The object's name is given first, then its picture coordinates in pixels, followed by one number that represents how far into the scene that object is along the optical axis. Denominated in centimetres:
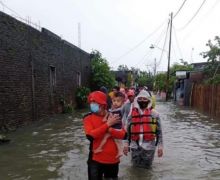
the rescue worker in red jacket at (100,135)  228
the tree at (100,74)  1411
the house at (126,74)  2372
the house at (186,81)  1497
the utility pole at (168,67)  2017
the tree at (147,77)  4104
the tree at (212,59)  1320
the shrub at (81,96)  1188
